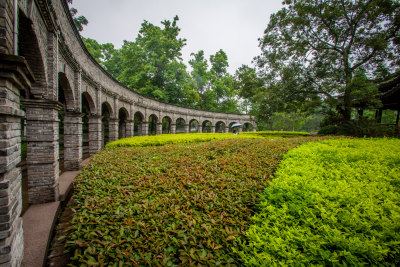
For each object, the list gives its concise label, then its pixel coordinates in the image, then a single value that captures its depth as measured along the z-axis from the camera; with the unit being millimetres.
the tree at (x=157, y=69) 22625
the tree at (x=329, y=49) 10639
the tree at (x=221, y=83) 33250
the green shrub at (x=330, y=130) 12516
